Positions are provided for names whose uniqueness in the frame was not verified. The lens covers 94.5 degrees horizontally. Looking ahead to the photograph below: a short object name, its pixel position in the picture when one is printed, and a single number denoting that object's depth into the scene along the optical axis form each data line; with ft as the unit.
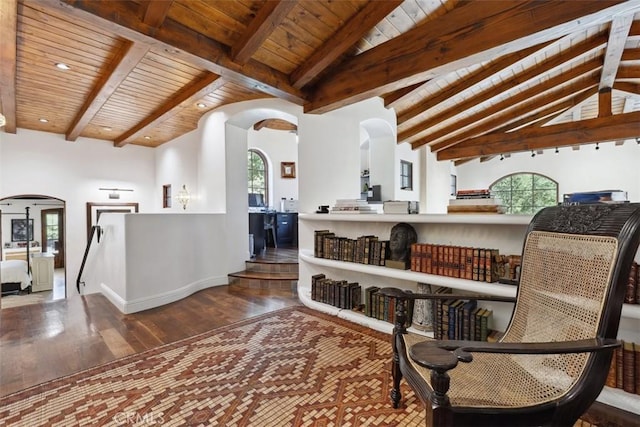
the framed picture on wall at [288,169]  25.77
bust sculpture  8.91
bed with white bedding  23.23
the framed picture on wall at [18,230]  32.27
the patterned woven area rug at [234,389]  5.50
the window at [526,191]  30.42
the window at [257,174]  25.06
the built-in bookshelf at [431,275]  6.21
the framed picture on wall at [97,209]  22.07
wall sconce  20.31
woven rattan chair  3.52
